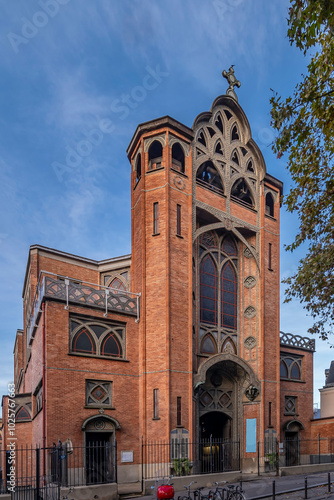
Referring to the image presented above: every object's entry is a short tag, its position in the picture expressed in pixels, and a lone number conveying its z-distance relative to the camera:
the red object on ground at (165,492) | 12.58
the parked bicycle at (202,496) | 13.11
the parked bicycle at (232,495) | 13.37
